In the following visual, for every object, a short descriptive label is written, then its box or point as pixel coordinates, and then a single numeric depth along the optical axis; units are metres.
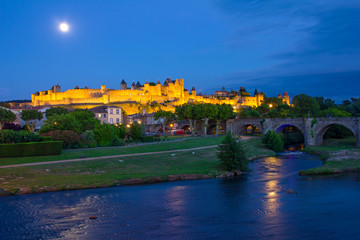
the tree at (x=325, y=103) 77.94
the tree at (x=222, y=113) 64.50
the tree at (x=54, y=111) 60.98
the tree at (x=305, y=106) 69.44
